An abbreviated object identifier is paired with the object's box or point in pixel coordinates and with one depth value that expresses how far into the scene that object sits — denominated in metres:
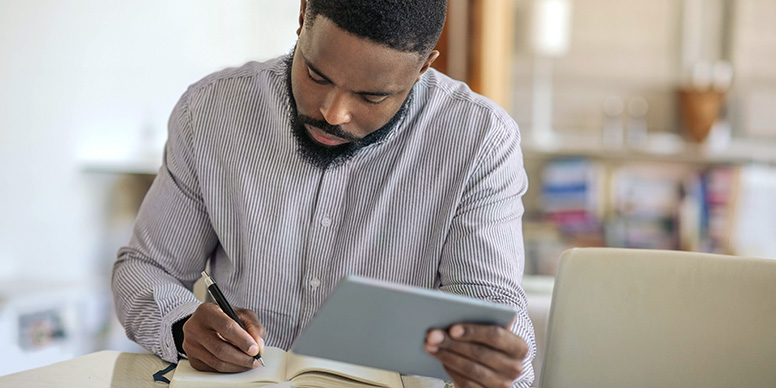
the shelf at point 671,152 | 4.30
